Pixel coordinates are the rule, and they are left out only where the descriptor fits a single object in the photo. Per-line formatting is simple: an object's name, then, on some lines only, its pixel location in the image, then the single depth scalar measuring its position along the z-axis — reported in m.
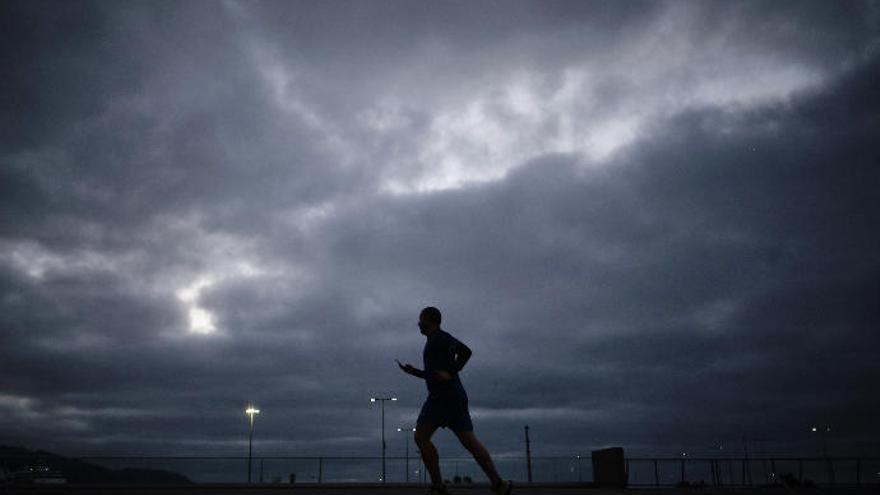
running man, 6.08
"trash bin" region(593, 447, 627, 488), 15.27
